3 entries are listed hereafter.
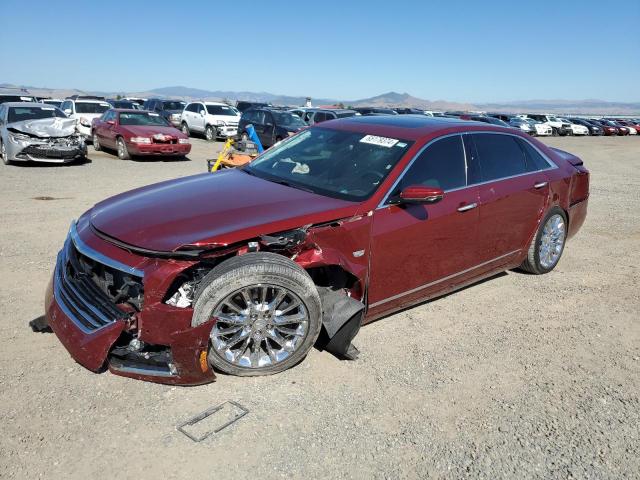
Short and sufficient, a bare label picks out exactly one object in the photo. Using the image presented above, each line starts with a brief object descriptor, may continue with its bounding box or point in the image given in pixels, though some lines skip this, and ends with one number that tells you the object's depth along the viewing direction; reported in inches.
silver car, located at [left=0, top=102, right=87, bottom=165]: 467.8
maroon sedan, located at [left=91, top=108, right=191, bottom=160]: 553.3
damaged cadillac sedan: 117.5
